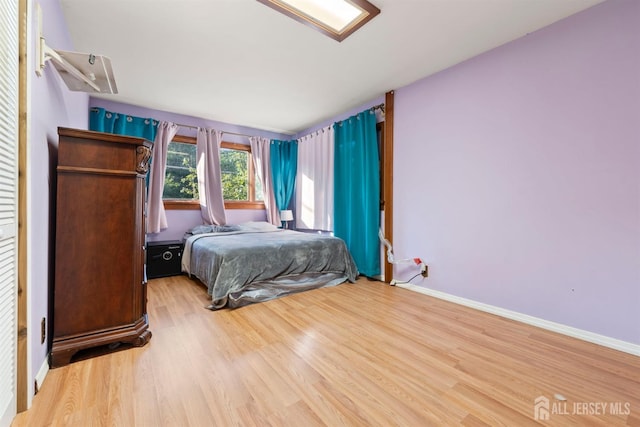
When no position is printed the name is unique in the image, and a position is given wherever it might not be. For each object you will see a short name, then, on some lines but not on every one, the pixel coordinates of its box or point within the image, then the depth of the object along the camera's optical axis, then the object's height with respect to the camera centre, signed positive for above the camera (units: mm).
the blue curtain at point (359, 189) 3518 +331
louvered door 1018 +26
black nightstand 3498 -639
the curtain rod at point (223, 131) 4066 +1341
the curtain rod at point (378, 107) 3465 +1397
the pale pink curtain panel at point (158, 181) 3728 +430
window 4109 +582
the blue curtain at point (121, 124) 3361 +1179
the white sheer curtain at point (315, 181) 4305 +544
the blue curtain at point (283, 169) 4926 +824
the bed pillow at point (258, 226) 4297 -232
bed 2607 -582
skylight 1854 +1479
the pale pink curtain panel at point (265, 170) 4715 +772
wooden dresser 1581 -201
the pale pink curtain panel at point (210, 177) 4172 +557
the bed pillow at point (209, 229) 3928 -261
